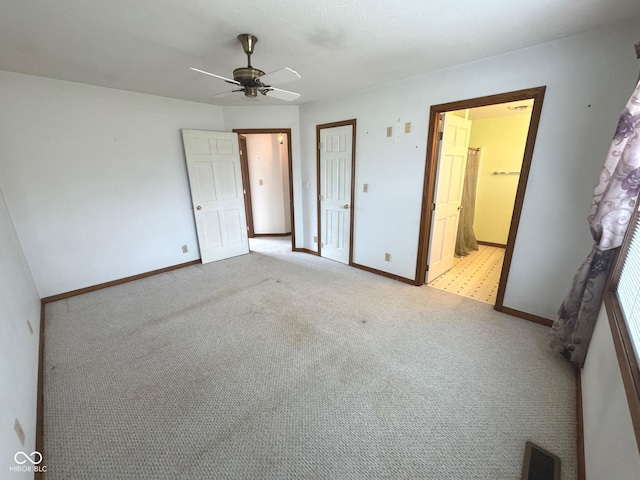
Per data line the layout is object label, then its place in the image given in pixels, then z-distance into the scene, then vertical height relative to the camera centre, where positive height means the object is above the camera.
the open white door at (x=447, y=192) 2.90 -0.33
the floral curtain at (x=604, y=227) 1.39 -0.37
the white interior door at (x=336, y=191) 3.52 -0.35
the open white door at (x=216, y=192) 3.66 -0.35
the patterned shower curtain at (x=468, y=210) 4.27 -0.75
